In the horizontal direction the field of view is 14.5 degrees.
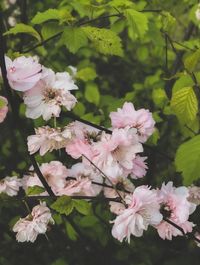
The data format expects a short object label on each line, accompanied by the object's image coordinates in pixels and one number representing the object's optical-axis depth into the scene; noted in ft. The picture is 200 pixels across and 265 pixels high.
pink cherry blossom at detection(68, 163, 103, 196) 2.31
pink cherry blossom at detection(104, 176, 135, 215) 2.28
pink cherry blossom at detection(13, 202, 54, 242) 2.11
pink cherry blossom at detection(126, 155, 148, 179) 2.16
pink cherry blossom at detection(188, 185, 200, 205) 2.37
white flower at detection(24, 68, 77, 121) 2.07
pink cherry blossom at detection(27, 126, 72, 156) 2.07
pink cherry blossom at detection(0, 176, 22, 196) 2.39
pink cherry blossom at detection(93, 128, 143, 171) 2.05
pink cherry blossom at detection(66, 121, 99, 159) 2.10
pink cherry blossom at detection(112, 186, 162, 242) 1.99
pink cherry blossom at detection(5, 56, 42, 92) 2.04
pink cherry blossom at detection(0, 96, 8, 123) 2.06
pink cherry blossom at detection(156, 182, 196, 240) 2.17
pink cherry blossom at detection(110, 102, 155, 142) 2.16
